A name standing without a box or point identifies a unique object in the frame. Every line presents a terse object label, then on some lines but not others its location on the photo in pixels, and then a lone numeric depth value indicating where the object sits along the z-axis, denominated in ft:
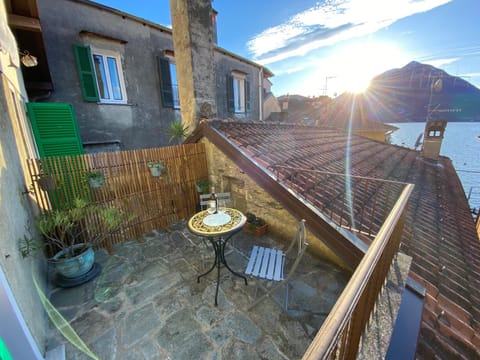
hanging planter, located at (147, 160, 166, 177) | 13.17
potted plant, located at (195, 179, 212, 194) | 15.52
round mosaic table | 8.37
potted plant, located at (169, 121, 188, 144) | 16.08
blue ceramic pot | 8.89
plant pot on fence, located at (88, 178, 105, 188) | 10.92
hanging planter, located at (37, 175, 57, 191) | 9.21
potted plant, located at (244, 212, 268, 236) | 13.03
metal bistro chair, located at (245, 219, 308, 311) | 7.73
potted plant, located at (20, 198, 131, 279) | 8.74
